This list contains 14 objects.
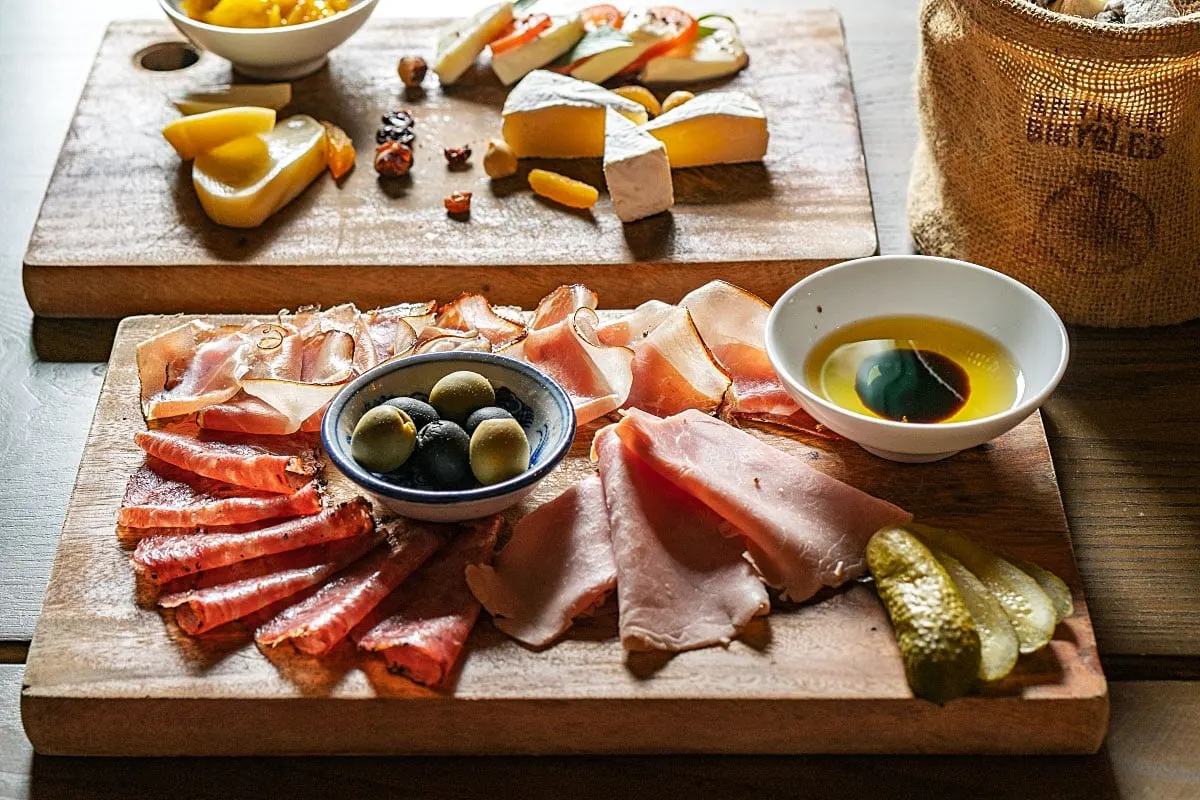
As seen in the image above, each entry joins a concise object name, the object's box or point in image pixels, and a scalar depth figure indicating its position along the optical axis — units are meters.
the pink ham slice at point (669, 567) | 1.51
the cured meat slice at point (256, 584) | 1.52
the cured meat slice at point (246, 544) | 1.57
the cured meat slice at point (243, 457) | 1.69
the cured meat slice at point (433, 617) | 1.46
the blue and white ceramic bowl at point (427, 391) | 1.55
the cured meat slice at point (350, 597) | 1.48
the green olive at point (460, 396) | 1.65
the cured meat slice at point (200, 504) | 1.64
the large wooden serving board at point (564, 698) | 1.45
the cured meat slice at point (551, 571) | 1.53
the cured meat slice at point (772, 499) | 1.57
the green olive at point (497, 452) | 1.57
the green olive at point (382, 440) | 1.56
